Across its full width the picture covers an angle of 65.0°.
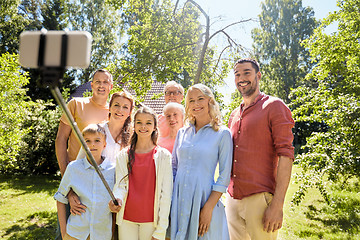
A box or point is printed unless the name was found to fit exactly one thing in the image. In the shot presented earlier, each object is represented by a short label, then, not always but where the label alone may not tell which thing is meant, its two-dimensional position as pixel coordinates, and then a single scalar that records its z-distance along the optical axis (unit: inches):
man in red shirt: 99.1
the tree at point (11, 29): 789.2
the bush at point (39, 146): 487.2
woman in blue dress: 97.0
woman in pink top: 133.2
